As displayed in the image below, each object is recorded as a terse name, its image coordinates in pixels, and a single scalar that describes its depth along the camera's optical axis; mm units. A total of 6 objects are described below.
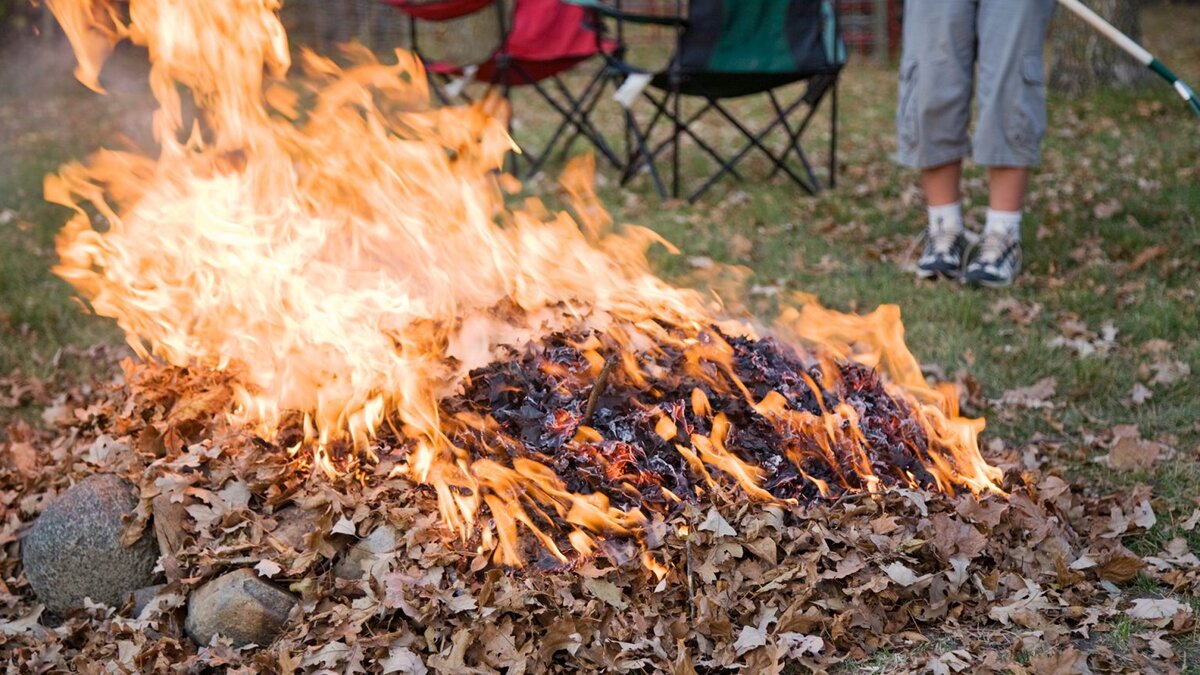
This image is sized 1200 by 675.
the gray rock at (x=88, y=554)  2889
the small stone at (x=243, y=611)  2627
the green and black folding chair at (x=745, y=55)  6516
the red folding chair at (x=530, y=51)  7000
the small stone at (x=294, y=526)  2779
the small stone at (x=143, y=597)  2848
